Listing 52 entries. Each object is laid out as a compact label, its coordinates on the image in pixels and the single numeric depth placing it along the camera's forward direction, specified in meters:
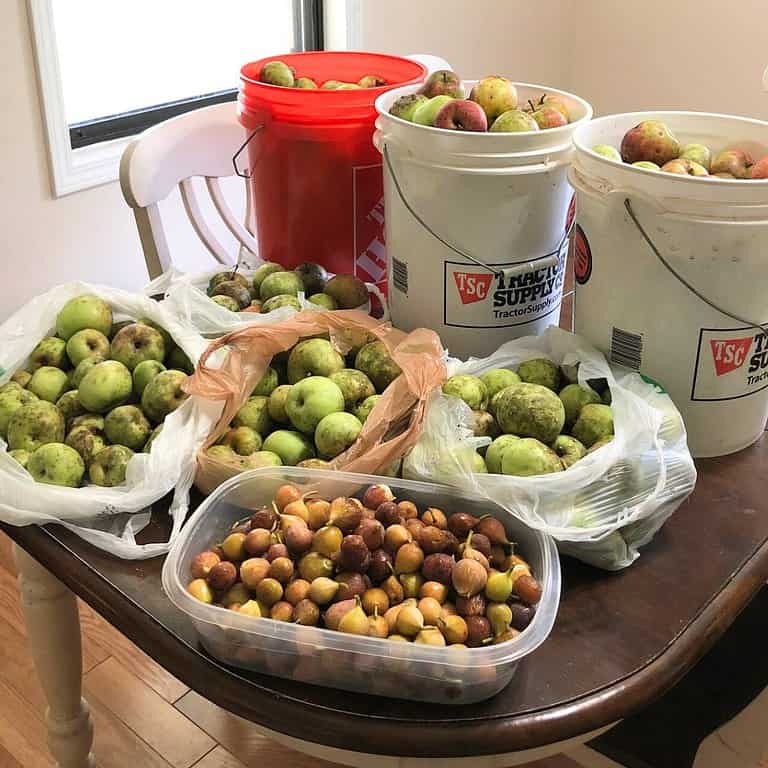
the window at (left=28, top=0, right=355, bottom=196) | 1.97
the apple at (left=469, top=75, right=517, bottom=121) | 1.07
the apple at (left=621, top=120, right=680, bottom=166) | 1.00
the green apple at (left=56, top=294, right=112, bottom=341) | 1.08
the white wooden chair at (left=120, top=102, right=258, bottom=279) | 1.47
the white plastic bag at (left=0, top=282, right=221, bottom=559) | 0.87
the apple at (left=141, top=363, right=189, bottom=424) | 0.96
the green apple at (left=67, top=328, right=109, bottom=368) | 1.04
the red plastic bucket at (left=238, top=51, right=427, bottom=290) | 1.23
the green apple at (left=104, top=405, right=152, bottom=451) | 0.95
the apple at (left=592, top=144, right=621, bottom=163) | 0.97
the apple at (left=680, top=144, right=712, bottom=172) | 1.01
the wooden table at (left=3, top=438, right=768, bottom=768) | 0.68
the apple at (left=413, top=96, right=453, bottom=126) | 1.05
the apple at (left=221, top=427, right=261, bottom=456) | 0.93
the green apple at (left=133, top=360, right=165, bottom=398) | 1.00
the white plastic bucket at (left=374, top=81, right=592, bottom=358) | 1.00
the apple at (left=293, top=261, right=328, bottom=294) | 1.23
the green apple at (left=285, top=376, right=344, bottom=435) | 0.92
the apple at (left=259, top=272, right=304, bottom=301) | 1.17
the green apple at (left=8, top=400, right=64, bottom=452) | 0.94
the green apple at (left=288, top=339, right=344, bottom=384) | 0.99
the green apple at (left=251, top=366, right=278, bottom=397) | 0.99
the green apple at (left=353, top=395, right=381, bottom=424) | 0.95
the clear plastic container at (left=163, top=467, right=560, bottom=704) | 0.67
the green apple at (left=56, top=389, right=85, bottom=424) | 0.99
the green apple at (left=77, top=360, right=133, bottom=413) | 0.97
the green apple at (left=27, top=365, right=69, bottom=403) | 1.02
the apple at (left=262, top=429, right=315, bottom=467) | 0.92
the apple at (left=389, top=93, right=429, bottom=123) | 1.10
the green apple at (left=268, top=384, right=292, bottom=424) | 0.96
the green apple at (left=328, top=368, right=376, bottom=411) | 0.96
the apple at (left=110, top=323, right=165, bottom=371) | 1.02
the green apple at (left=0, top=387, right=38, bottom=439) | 0.96
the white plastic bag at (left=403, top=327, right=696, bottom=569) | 0.80
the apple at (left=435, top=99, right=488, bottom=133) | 1.02
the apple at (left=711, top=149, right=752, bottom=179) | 0.98
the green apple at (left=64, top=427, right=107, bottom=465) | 0.93
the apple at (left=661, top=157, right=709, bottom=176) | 0.94
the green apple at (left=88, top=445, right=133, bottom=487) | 0.91
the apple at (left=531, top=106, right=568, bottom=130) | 1.06
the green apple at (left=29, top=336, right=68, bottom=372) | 1.06
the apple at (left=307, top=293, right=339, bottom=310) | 1.17
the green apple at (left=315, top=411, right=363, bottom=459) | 0.90
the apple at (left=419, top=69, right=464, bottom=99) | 1.13
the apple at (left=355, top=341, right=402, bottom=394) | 0.99
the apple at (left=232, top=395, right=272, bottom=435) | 0.96
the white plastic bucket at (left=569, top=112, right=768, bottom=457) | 0.86
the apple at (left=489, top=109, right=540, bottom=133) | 1.02
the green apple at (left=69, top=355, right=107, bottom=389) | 1.01
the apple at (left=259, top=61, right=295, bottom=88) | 1.32
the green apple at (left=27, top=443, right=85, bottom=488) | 0.90
